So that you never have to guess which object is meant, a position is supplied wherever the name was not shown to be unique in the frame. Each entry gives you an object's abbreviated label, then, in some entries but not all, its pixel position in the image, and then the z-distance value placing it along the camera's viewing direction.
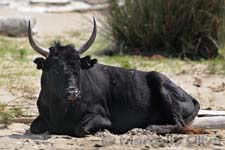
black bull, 15.66
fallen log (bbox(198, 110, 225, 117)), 17.40
